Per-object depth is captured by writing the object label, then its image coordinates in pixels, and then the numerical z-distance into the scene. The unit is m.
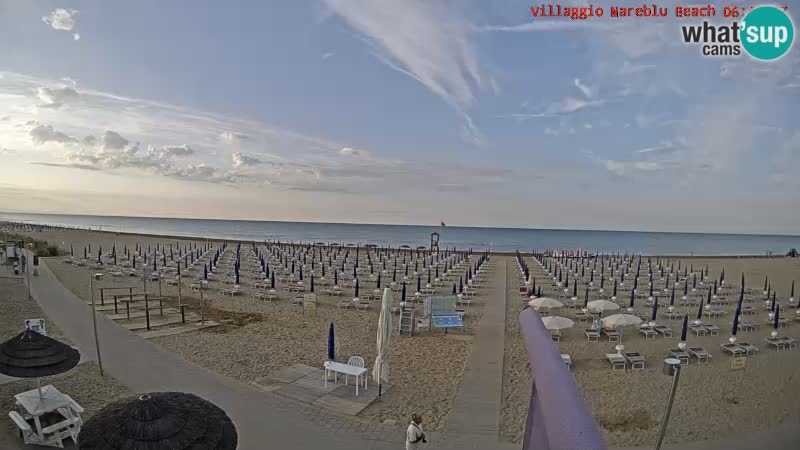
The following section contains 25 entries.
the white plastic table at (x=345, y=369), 9.10
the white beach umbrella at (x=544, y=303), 15.10
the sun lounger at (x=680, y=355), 11.89
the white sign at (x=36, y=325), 10.04
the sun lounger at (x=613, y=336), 14.17
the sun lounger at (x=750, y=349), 12.69
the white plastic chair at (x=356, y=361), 9.97
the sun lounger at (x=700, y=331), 15.14
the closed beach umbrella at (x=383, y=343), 9.34
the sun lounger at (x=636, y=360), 11.48
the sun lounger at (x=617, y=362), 11.47
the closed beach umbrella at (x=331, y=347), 10.03
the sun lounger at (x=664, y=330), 14.97
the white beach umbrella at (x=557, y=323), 12.60
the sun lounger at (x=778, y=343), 13.50
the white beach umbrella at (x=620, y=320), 13.11
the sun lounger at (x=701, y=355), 12.10
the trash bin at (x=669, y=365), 9.43
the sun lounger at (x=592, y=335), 14.16
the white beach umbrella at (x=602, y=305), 14.91
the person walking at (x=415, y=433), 5.74
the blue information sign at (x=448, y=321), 14.34
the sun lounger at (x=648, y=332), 14.77
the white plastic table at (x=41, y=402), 6.42
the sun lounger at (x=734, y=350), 12.53
